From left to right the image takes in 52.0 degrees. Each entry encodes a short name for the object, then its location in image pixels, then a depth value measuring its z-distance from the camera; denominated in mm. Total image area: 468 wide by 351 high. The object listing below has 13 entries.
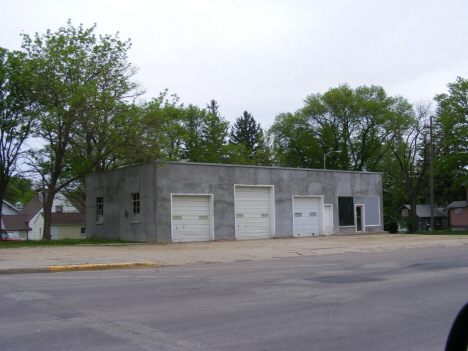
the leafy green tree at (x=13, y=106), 26756
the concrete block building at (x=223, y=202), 27203
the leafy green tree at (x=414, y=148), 61844
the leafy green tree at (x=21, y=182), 31306
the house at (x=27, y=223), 70500
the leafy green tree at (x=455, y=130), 54031
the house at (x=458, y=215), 68438
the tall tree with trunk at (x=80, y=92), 25016
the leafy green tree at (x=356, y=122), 60156
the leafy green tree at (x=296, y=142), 62156
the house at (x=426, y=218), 79562
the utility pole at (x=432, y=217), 43281
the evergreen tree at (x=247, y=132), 82562
